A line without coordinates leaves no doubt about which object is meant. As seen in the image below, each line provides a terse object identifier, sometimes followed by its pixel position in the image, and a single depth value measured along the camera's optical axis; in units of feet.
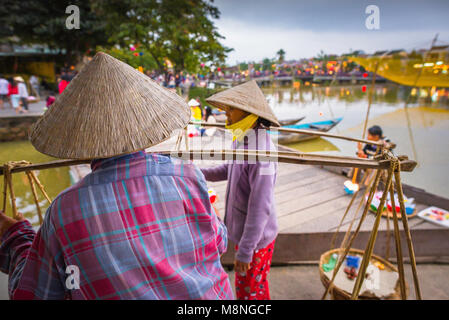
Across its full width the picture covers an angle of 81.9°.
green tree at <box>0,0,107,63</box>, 37.32
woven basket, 5.55
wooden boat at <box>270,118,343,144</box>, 25.54
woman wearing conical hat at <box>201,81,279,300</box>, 4.23
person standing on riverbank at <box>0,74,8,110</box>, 31.71
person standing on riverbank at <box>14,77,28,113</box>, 28.19
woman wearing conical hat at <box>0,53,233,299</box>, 2.13
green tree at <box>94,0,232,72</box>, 24.58
